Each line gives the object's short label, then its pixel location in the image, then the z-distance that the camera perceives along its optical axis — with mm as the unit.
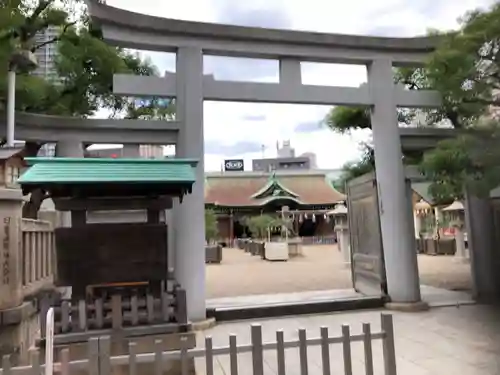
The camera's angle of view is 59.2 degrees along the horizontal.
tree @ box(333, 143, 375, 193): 13047
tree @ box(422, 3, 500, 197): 6703
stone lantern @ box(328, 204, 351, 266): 19094
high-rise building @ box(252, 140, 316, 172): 60344
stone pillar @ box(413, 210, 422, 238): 28141
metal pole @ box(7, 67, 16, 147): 6695
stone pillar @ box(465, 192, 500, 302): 8769
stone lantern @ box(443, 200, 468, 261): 19078
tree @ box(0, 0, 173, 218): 8680
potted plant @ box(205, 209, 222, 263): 21312
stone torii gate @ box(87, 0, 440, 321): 7246
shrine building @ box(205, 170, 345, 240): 34281
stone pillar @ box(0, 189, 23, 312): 6359
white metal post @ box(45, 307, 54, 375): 2951
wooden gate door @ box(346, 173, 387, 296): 8766
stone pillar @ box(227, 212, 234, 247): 34625
